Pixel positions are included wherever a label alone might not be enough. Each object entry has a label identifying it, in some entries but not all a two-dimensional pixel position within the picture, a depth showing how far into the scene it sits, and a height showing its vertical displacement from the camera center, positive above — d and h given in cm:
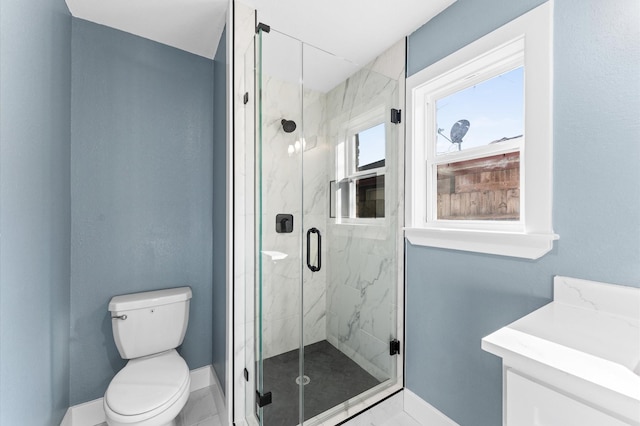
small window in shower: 186 +31
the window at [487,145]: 117 +37
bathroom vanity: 59 -38
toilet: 128 -90
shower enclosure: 150 -11
